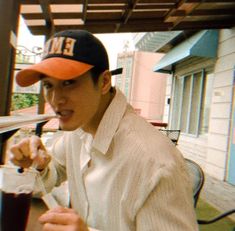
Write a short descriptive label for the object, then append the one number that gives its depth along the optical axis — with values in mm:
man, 929
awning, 7043
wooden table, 1117
